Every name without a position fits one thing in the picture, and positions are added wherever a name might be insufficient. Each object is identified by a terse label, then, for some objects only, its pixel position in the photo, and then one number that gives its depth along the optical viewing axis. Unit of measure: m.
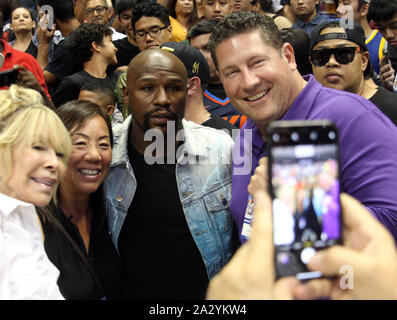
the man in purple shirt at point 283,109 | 1.77
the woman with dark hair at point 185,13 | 6.96
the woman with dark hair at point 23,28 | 6.03
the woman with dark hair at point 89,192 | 2.51
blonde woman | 1.50
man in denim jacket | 2.59
